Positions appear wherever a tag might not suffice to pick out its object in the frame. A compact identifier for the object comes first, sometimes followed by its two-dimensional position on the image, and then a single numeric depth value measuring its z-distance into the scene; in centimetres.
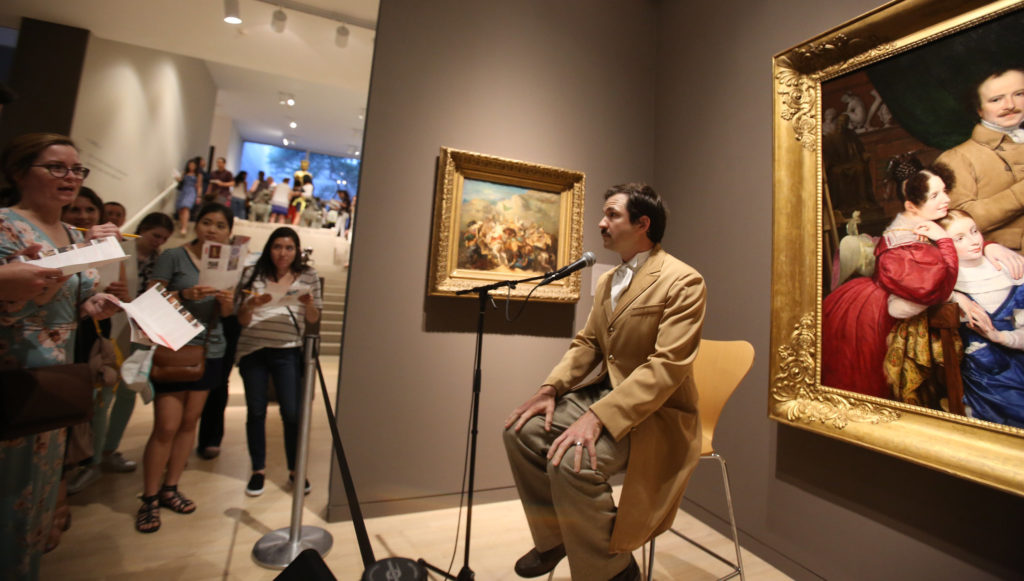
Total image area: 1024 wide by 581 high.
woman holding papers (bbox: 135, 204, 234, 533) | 232
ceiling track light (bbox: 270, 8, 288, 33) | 427
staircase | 694
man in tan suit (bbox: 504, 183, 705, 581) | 146
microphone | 163
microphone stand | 172
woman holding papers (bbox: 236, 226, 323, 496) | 259
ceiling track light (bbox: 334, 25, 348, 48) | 473
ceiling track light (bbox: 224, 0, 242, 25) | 430
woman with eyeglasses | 137
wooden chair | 207
